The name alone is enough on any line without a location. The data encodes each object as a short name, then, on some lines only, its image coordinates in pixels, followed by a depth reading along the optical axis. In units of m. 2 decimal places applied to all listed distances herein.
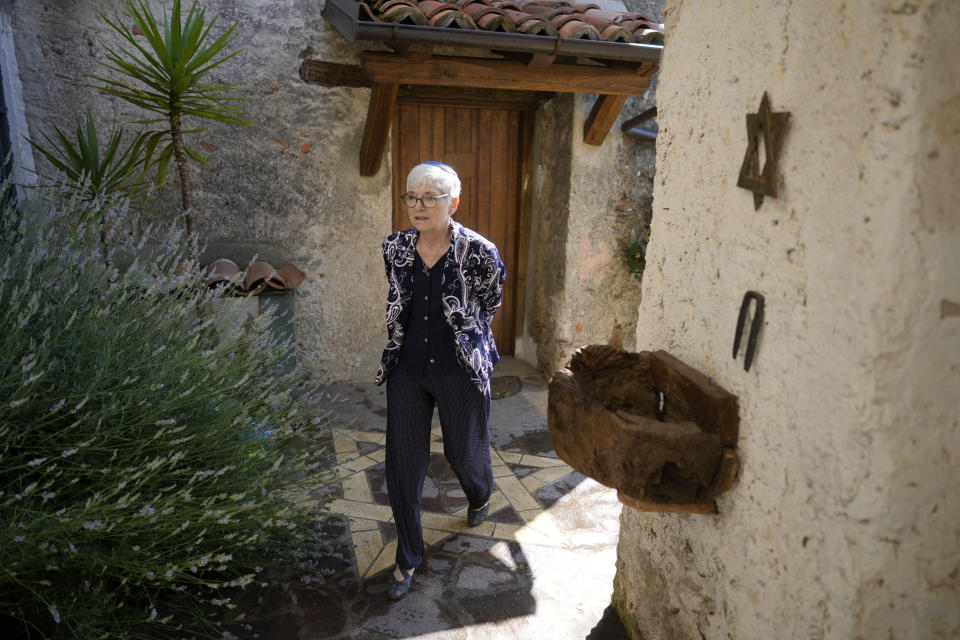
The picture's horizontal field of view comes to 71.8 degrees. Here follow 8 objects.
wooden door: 5.64
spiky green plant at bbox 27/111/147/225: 3.96
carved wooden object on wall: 1.56
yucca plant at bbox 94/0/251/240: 3.87
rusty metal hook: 1.52
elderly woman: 2.87
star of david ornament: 1.41
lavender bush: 2.03
